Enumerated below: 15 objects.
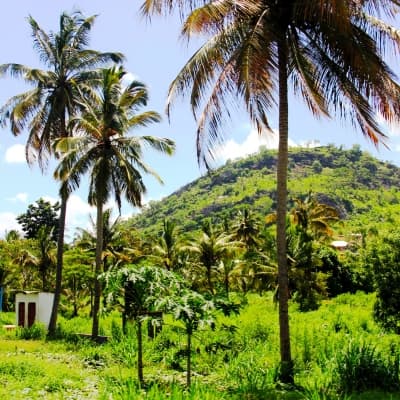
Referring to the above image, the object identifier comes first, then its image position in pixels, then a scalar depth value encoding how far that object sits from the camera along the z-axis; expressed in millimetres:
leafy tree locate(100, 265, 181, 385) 10570
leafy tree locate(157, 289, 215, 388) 9180
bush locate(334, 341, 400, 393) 9523
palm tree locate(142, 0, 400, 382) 10406
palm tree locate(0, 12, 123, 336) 22812
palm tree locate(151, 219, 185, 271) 31891
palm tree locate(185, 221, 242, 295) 33000
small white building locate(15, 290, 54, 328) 27875
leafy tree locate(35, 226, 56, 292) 36031
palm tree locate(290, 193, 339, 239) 37844
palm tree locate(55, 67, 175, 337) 20359
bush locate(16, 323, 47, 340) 21203
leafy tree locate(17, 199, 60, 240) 50750
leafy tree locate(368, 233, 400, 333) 15320
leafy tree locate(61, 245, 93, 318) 25856
